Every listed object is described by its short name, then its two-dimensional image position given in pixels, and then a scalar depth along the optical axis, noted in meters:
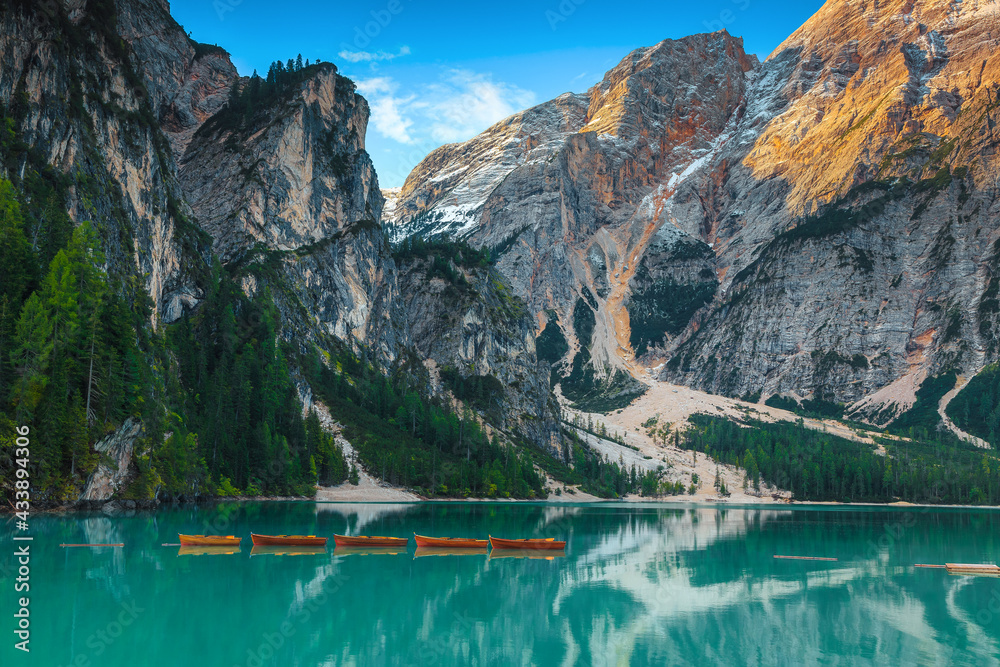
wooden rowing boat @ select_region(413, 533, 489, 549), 55.56
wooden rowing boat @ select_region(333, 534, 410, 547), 54.50
